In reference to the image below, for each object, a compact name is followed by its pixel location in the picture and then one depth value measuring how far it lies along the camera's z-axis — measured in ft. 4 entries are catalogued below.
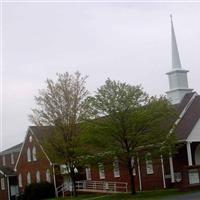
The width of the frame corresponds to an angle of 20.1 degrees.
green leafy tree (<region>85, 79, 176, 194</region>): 126.31
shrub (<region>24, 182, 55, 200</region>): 186.91
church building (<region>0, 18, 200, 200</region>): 143.33
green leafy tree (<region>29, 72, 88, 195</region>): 156.56
